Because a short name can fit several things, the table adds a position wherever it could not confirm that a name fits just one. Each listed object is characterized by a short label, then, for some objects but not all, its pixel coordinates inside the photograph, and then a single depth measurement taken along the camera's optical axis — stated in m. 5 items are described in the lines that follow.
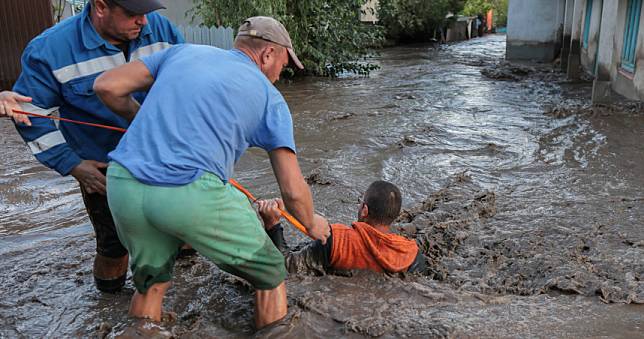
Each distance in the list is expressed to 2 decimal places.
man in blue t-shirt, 2.41
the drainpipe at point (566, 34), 15.68
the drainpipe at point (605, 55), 10.02
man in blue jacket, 3.01
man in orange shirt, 3.66
